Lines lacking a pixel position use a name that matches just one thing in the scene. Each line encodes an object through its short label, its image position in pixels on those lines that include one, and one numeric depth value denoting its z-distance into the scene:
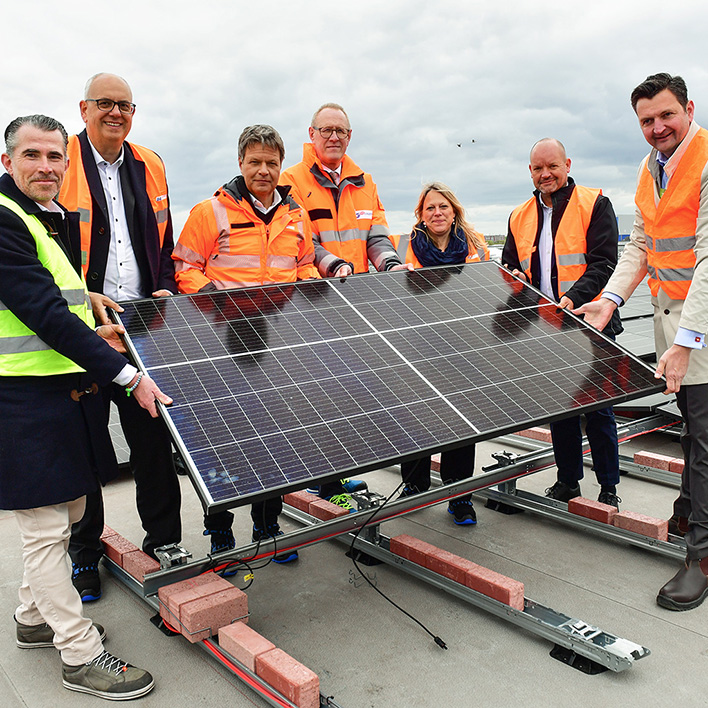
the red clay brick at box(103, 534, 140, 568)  4.45
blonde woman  5.70
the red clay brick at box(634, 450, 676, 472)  6.34
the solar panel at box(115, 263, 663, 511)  3.26
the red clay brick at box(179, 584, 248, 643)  3.48
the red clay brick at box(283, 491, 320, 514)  5.45
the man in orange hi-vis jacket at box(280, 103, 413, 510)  5.52
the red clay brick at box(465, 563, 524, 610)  3.86
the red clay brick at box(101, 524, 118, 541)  4.72
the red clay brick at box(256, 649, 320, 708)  3.02
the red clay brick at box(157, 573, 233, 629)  3.58
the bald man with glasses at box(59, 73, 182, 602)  4.24
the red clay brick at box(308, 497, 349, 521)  5.19
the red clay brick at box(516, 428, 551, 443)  7.46
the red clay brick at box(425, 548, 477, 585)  4.18
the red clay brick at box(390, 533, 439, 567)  4.46
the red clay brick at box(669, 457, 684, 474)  6.16
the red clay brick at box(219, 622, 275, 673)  3.28
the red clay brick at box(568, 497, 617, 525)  5.04
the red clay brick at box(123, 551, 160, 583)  4.20
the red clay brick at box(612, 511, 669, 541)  4.75
